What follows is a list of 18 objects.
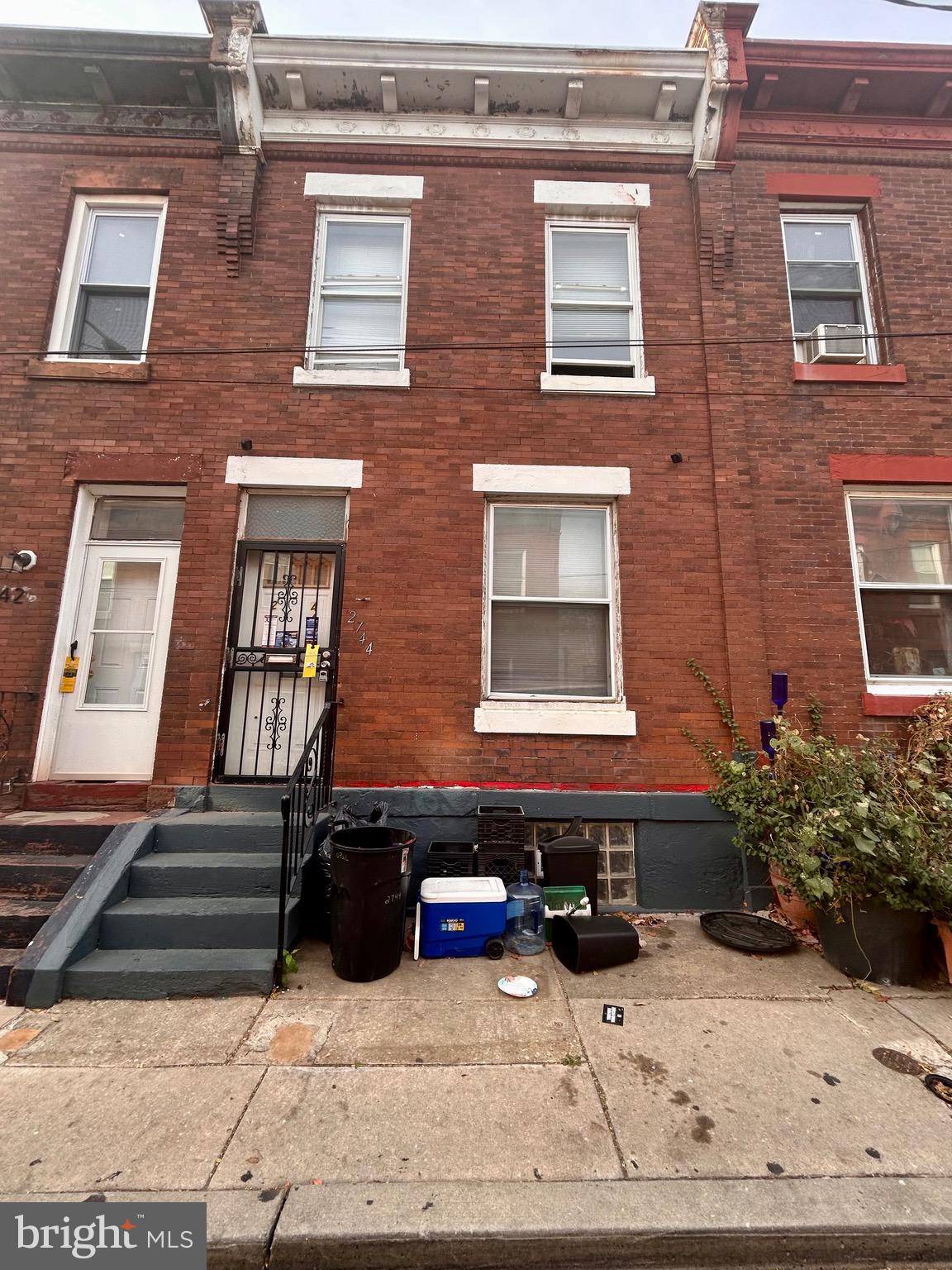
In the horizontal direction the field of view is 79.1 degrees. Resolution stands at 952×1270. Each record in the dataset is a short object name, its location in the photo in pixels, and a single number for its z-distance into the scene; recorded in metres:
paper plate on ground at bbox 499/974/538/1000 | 3.64
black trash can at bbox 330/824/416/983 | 3.80
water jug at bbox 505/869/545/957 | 4.26
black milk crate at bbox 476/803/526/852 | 4.73
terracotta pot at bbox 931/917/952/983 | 3.95
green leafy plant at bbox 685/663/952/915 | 3.90
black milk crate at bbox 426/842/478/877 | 4.71
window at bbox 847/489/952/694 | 5.73
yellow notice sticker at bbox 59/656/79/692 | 5.48
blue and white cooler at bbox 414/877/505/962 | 4.15
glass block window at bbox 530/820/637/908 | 5.26
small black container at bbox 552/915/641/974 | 3.97
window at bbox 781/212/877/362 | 6.47
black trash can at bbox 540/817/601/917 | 4.71
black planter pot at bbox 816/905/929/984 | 3.95
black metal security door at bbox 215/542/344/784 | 5.48
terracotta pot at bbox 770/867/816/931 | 4.72
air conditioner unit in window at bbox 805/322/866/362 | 6.22
